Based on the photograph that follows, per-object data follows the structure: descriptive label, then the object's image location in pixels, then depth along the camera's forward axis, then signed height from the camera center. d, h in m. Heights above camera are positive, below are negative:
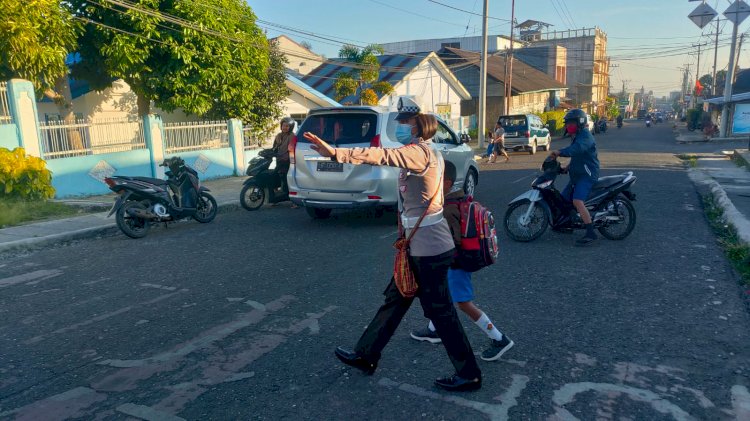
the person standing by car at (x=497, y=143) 22.30 -1.09
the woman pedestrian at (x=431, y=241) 3.49 -0.79
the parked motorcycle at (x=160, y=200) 8.35 -1.22
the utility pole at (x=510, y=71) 36.87 +3.04
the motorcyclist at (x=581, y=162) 7.16 -0.64
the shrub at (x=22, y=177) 10.14 -0.91
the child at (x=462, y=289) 3.73 -1.23
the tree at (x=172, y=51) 13.59 +1.93
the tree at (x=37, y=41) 10.62 +1.82
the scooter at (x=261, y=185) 10.91 -1.26
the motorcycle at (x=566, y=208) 7.55 -1.31
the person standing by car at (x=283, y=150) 10.95 -0.56
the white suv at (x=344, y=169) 8.28 -0.74
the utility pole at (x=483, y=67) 27.89 +2.52
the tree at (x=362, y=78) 28.12 +2.22
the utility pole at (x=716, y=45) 53.19 +6.37
